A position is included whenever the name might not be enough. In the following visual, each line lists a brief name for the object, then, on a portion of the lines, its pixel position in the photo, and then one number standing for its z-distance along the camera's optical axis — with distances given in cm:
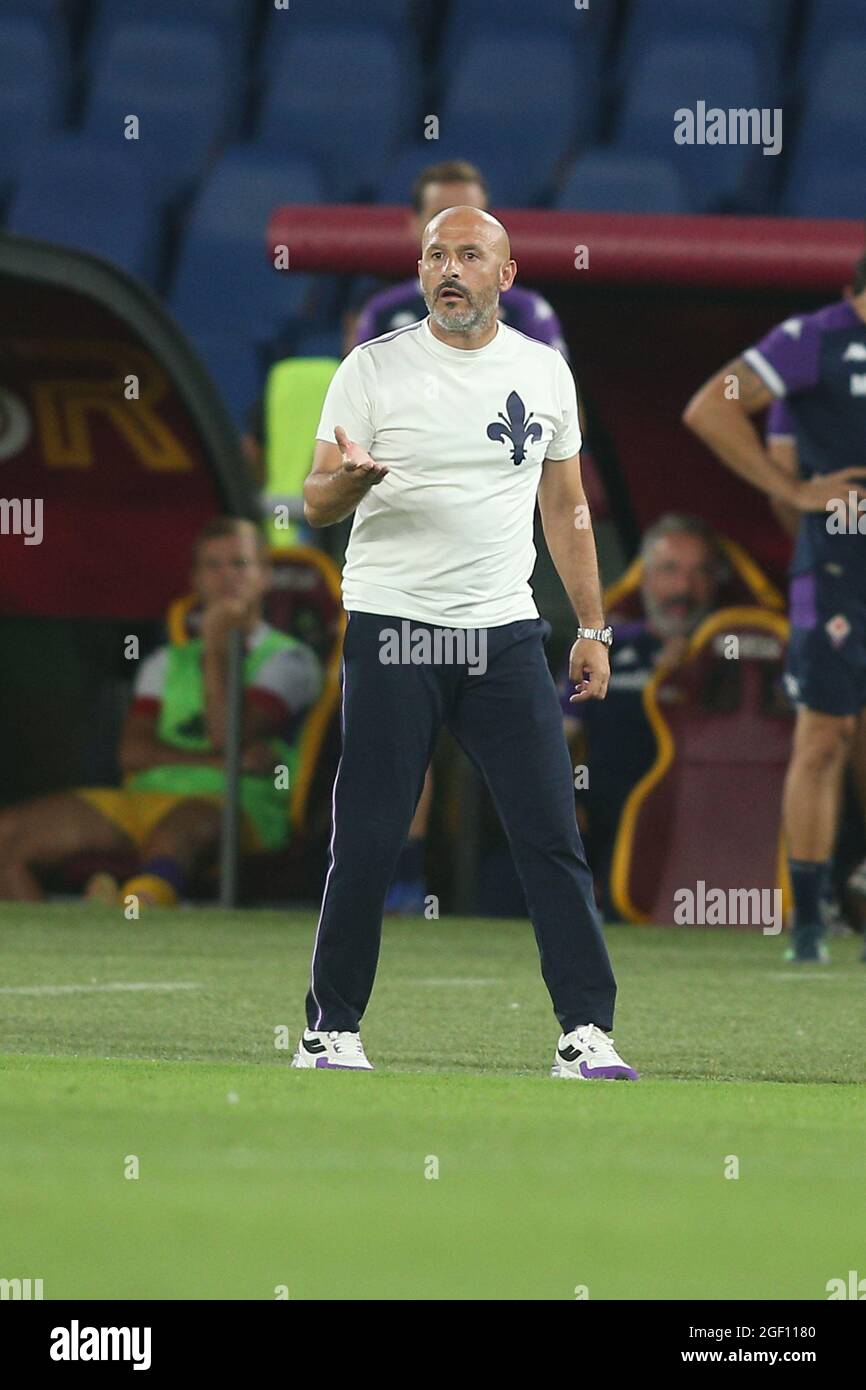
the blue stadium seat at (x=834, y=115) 1712
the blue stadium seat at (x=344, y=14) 1861
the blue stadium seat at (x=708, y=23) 1778
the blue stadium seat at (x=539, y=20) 1822
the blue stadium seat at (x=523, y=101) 1748
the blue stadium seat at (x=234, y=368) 1655
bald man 573
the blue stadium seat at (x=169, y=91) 1809
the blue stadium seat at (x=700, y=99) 1725
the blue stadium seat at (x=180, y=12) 1875
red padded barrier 1038
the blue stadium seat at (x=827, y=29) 1770
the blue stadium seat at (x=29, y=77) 1828
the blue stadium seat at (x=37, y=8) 1869
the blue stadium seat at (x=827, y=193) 1659
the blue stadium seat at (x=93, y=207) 1716
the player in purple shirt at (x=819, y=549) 903
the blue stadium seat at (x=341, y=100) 1784
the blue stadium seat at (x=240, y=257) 1697
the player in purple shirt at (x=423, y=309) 916
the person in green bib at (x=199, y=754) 1107
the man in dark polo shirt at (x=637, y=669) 1053
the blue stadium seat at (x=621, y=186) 1648
